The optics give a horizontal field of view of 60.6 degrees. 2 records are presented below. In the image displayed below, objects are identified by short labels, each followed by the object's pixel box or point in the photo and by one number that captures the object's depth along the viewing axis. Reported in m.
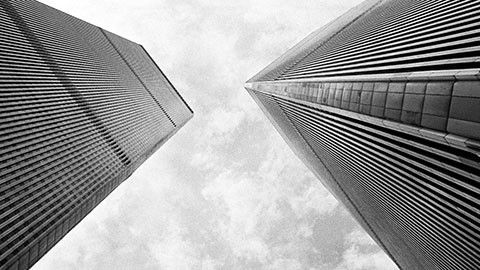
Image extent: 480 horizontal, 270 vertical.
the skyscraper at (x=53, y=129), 74.19
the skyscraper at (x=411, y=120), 27.50
